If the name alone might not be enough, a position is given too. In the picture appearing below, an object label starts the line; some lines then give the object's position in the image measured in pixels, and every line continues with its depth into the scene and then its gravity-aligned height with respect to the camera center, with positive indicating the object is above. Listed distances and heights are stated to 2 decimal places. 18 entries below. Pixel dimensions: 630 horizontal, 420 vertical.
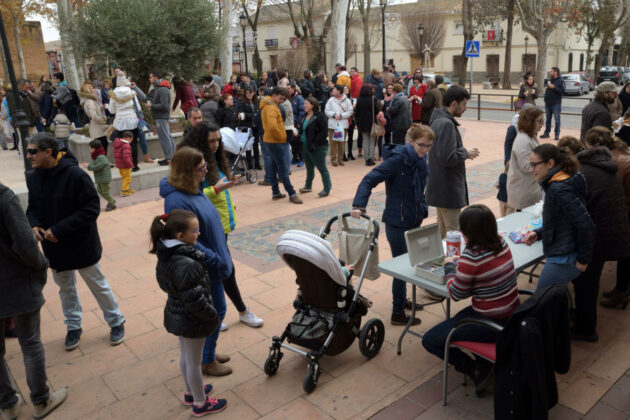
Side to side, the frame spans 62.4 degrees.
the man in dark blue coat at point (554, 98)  13.01 -1.08
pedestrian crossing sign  19.30 +0.33
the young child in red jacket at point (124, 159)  8.91 -1.42
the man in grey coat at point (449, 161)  4.70 -0.90
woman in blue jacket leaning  4.10 -0.96
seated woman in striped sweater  3.08 -1.30
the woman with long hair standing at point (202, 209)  3.53 -0.92
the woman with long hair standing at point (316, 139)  8.52 -1.16
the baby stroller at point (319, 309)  3.46 -1.71
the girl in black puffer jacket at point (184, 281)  2.97 -1.16
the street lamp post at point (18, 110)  8.72 -0.50
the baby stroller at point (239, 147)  8.88 -1.32
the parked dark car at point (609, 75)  34.16 -1.51
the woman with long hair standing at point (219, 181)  4.27 -0.89
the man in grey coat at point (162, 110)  10.33 -0.72
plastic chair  3.06 -1.69
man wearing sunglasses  3.90 -0.99
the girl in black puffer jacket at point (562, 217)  3.46 -1.07
